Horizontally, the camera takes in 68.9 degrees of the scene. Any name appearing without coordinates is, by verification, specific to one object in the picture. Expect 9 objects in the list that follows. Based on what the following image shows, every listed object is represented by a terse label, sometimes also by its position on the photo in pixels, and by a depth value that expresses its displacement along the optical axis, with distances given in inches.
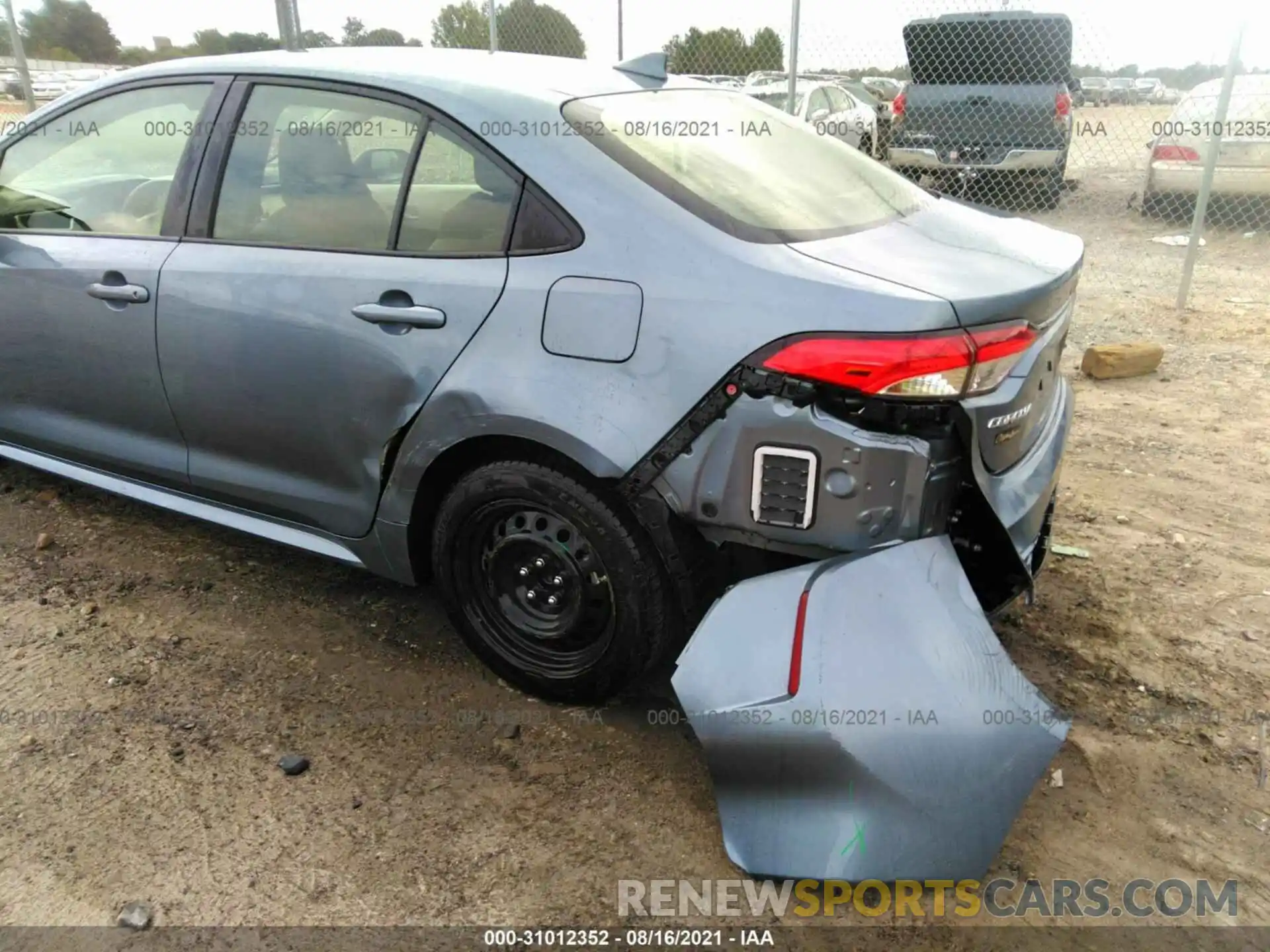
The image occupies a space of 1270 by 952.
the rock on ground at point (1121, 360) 208.2
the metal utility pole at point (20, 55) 306.5
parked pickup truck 342.6
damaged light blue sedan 78.2
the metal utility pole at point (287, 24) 273.3
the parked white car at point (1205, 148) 303.9
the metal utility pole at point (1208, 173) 226.5
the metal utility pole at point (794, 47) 260.4
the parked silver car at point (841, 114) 422.3
